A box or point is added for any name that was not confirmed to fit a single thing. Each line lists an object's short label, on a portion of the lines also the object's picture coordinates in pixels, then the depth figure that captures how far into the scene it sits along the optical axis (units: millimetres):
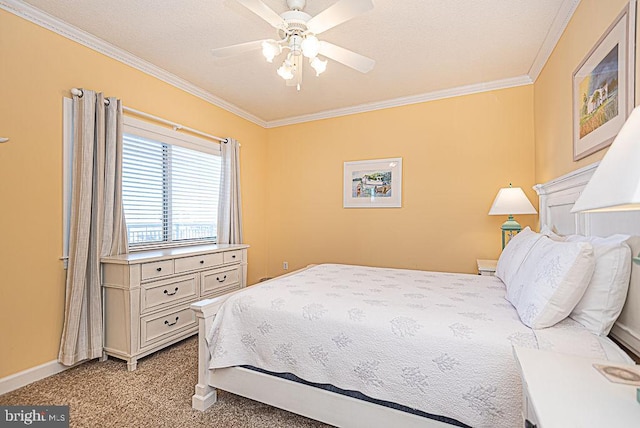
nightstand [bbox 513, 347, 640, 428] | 683
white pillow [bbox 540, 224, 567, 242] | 1973
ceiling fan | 1658
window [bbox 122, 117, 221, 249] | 2846
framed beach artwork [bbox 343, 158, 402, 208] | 3842
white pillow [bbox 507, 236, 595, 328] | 1240
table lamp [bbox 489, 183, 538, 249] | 2822
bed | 1239
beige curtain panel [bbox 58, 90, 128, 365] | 2273
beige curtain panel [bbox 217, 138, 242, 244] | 3775
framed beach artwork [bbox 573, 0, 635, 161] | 1455
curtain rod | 2361
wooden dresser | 2332
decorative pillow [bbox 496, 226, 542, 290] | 1859
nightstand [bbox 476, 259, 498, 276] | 2722
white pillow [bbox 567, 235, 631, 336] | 1241
